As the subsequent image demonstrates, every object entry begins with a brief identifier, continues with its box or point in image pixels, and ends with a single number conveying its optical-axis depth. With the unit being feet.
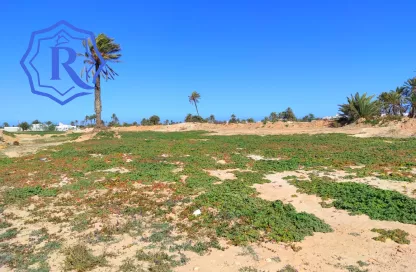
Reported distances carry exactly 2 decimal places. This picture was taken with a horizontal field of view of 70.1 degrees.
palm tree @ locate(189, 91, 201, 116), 206.08
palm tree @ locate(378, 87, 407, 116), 128.77
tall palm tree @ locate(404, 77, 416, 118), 109.60
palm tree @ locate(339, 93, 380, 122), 97.30
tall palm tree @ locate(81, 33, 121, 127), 92.80
